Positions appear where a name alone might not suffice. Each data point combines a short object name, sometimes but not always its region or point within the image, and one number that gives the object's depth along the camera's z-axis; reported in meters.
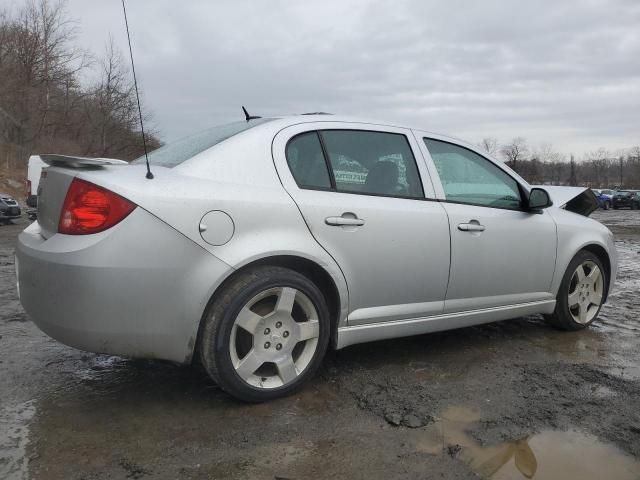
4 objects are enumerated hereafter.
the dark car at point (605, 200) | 39.20
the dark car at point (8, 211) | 16.56
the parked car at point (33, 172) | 18.61
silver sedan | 2.55
